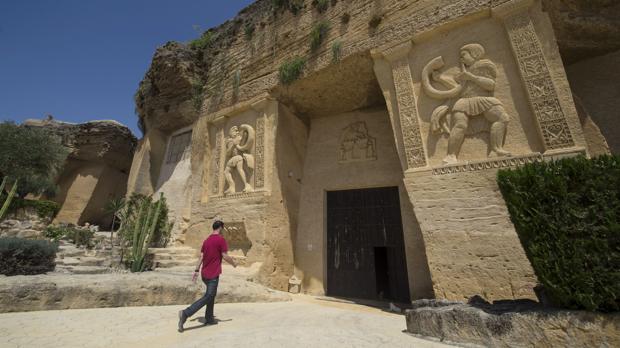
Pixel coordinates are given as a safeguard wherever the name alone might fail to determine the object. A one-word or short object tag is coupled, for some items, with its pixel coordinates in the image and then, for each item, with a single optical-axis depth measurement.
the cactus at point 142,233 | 7.24
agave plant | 12.37
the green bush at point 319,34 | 6.98
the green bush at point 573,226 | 2.17
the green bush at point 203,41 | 10.22
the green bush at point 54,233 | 11.07
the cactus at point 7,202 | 9.48
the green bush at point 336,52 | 6.52
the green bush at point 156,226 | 9.08
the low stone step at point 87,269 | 6.58
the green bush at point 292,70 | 7.11
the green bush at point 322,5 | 7.26
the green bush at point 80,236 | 10.48
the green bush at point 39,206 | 11.66
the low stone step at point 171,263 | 7.24
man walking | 3.11
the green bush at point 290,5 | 7.87
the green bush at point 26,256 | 5.13
